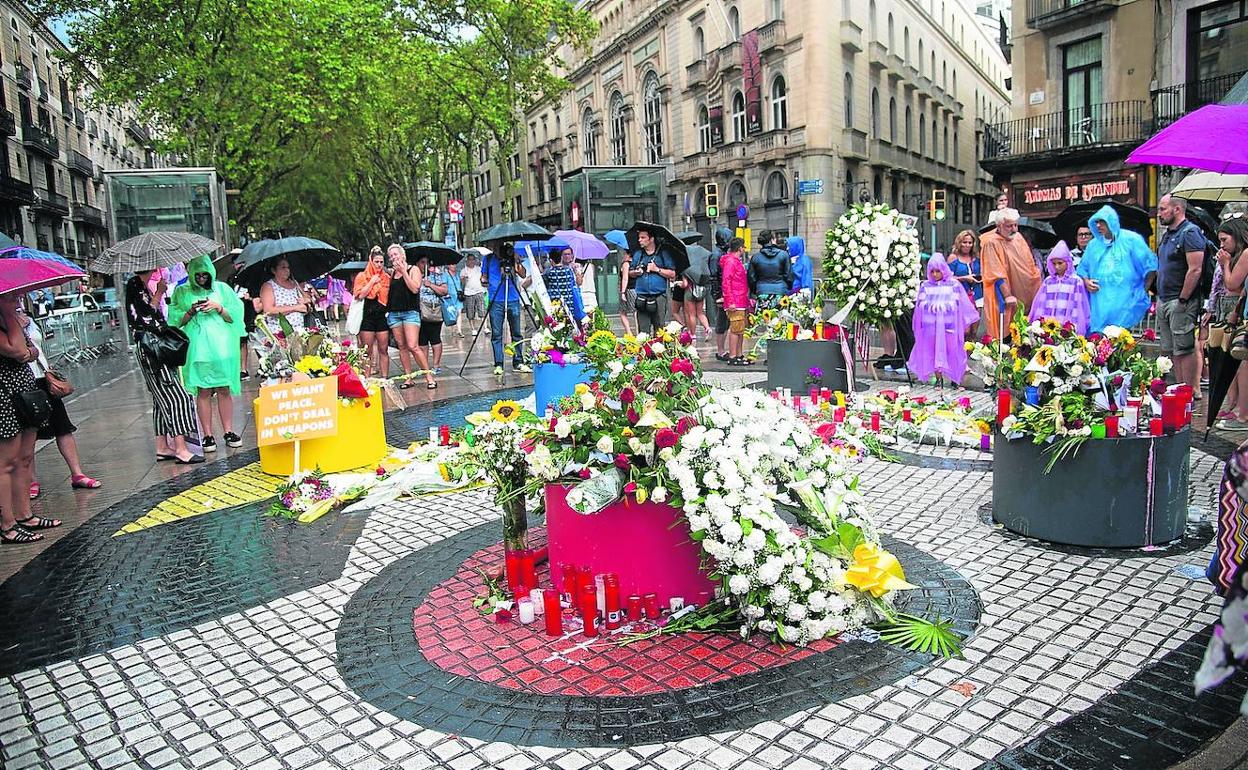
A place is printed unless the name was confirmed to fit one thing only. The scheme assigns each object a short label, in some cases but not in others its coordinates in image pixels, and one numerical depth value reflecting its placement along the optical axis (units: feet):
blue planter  28.27
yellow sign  22.54
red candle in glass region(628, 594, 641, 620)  13.09
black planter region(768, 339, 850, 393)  30.58
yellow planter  23.90
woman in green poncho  25.73
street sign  103.45
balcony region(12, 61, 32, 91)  136.26
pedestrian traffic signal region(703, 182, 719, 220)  87.86
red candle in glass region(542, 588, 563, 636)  12.89
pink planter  12.91
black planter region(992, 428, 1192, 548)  15.07
